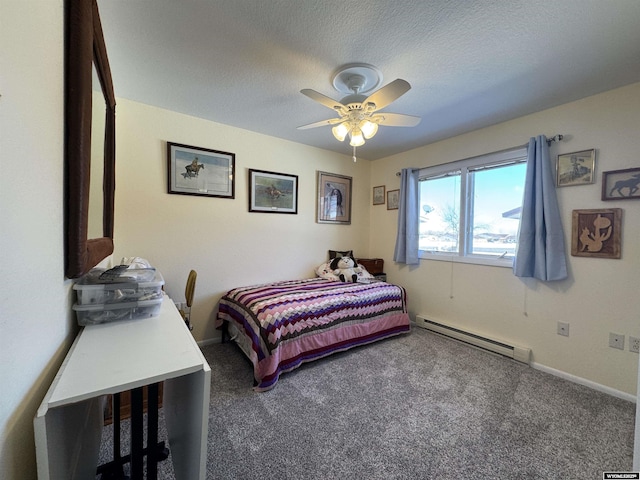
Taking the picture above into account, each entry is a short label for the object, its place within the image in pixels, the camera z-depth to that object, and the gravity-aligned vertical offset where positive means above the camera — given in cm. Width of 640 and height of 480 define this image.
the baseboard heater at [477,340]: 245 -112
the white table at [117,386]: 69 -45
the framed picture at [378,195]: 398 +64
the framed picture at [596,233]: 200 +5
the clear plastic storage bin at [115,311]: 111 -38
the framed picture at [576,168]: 211 +61
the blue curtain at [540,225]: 223 +12
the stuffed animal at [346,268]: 330 -46
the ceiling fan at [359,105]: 174 +90
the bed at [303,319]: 207 -82
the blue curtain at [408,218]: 343 +24
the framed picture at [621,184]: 192 +43
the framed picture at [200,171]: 257 +65
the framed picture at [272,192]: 305 +52
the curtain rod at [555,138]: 226 +90
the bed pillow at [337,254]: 371 -29
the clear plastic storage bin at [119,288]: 110 -27
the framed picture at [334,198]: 364 +53
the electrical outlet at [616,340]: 198 -80
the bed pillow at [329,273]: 335 -53
